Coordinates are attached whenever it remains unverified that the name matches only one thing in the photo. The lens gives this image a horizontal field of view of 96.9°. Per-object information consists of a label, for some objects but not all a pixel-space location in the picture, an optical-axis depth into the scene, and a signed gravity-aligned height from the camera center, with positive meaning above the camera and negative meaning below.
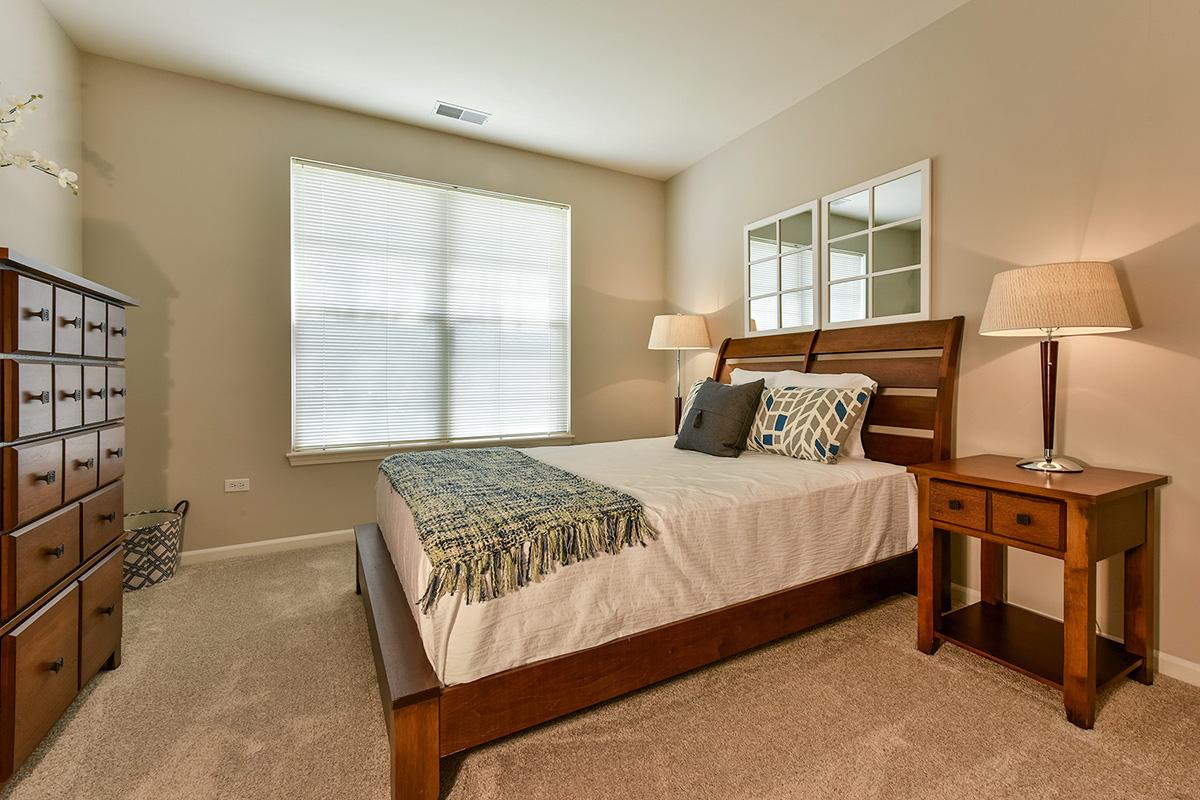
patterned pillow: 2.49 -0.12
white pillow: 2.68 +0.10
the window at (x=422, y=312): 3.38 +0.58
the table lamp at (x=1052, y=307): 1.78 +0.32
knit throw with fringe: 1.36 -0.37
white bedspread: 1.41 -0.53
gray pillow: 2.73 -0.12
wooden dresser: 1.33 -0.30
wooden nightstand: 1.61 -0.49
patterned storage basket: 2.72 -0.83
